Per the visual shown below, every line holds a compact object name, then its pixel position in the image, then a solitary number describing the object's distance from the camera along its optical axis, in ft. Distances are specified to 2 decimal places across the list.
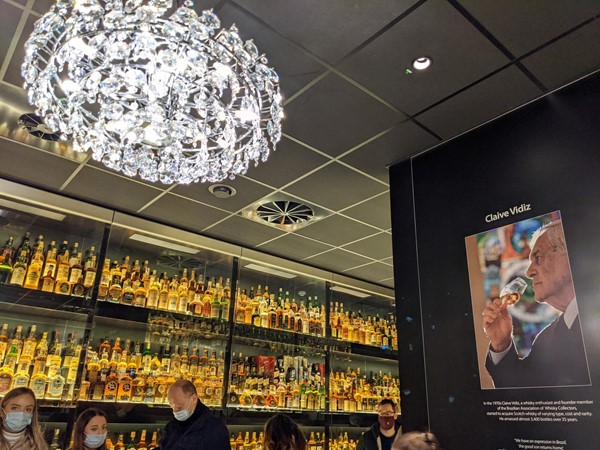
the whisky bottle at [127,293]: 13.07
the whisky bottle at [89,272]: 12.49
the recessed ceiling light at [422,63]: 7.40
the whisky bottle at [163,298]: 13.81
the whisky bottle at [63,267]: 12.38
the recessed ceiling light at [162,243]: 13.74
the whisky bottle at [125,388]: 12.37
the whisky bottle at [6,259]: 11.53
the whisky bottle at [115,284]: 12.82
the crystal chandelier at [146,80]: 4.96
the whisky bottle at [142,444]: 12.56
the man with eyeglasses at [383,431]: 11.16
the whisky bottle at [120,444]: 12.31
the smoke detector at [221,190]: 11.56
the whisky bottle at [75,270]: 12.38
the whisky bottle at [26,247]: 12.19
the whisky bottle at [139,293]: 13.56
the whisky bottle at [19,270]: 11.61
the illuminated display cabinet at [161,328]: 11.64
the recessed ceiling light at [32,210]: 11.63
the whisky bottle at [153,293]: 13.64
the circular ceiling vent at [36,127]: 9.20
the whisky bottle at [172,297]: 13.97
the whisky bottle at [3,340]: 11.27
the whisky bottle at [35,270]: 11.82
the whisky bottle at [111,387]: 12.14
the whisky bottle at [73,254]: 12.77
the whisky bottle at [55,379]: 11.32
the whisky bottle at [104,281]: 12.52
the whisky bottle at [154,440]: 12.74
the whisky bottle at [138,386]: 12.59
